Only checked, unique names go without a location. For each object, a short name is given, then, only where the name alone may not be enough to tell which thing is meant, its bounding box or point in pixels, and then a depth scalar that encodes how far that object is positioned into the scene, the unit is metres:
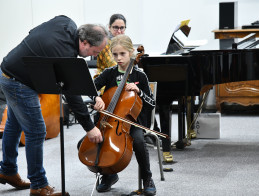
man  3.84
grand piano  5.80
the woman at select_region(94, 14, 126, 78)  5.70
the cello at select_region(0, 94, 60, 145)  7.35
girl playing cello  4.45
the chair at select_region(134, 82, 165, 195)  4.57
